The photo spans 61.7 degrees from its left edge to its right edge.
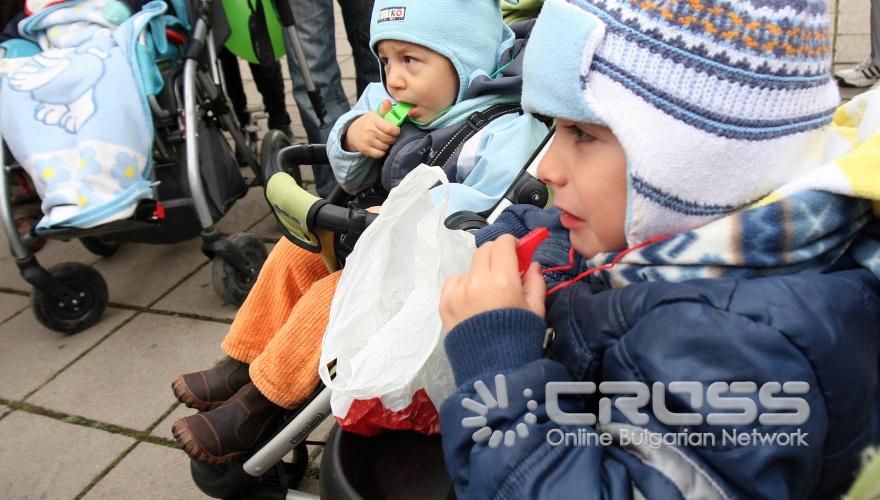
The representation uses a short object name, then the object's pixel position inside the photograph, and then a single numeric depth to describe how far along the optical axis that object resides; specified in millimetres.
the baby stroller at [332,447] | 1233
